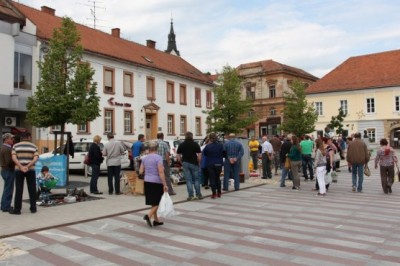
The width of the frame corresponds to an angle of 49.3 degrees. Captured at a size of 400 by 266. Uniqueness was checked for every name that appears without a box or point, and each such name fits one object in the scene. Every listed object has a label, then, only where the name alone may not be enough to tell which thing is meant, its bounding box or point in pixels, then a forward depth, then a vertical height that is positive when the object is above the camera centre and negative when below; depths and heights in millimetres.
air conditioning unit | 25672 +1596
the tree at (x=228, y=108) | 36812 +3261
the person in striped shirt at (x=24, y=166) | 9719 -401
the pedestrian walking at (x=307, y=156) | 17000 -405
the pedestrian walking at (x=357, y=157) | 13688 -371
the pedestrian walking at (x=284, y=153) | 15553 -260
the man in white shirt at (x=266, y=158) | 17531 -496
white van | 19814 -392
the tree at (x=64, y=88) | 15195 +2098
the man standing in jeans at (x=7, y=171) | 10055 -534
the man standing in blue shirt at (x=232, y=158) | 14141 -380
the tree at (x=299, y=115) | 39656 +2793
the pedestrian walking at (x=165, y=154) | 12433 -208
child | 11375 -924
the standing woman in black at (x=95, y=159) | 13407 -379
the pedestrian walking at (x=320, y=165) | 13195 -597
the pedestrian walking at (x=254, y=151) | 20777 -239
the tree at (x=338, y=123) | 37594 +1955
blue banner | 13062 -525
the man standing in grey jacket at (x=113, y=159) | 13258 -363
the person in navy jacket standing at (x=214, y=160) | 12367 -387
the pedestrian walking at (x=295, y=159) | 14545 -444
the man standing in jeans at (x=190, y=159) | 12102 -347
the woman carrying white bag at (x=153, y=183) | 8664 -723
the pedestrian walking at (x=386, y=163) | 13500 -560
